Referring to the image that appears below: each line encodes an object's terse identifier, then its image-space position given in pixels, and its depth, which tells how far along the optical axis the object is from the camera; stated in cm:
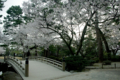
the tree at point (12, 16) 2411
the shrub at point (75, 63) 1148
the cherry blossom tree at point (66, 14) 1180
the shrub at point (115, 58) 2422
